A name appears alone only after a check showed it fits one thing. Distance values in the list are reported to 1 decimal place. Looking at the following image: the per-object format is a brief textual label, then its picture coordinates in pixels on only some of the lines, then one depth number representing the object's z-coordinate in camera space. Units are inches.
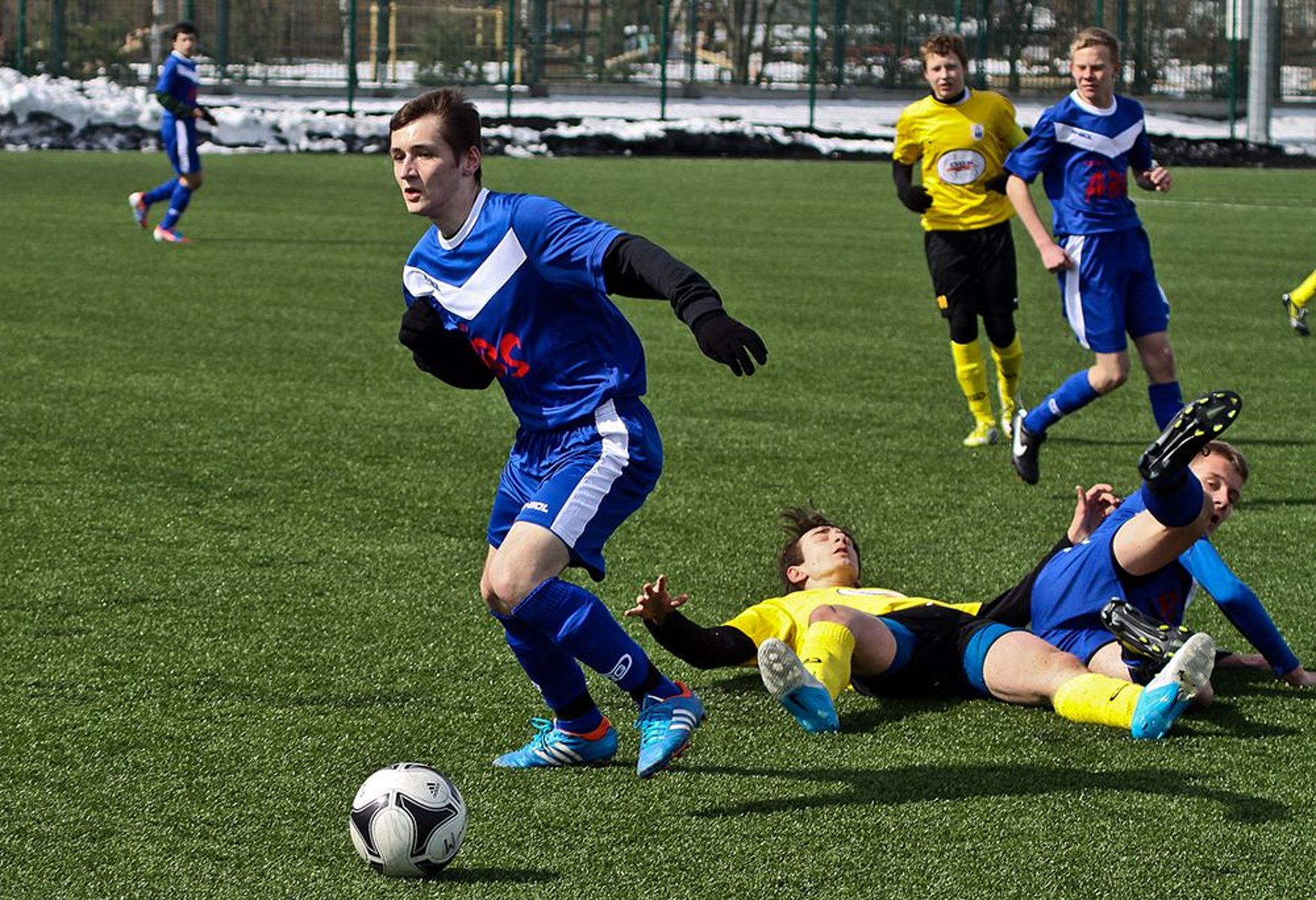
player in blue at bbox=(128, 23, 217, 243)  1411.2
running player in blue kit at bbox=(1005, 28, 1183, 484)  671.1
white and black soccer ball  308.0
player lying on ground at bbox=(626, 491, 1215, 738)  371.9
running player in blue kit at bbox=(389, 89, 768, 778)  349.1
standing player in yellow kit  765.3
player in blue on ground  399.2
